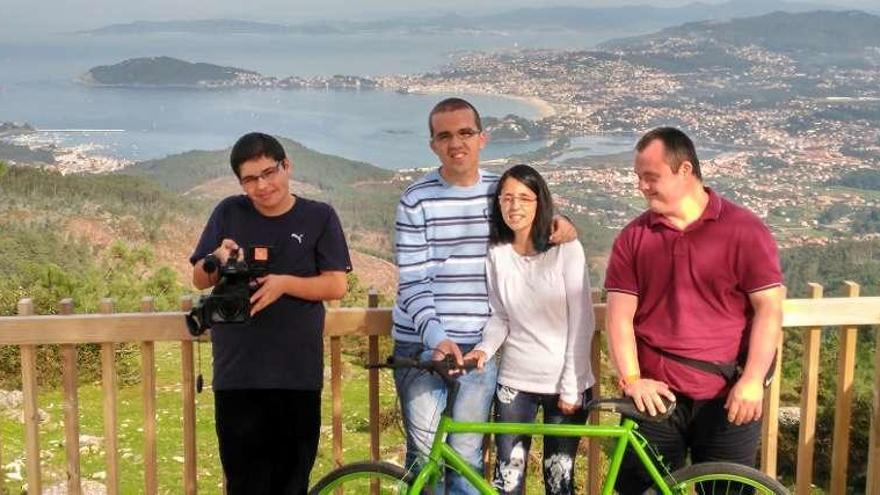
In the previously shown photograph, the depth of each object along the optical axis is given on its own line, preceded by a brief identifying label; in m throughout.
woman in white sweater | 2.73
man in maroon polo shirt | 2.55
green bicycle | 2.59
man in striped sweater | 2.79
